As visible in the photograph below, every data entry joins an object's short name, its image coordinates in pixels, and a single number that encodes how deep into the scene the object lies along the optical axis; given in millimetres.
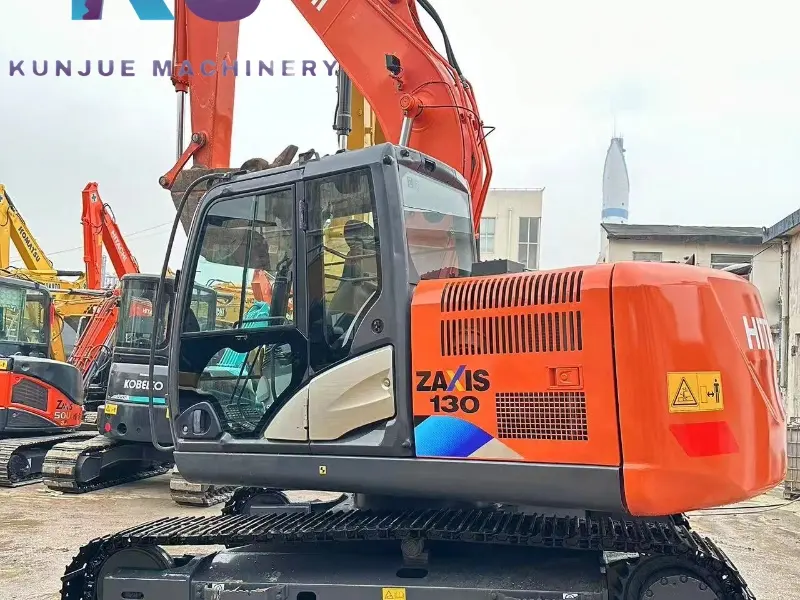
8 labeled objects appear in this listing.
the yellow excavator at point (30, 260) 16141
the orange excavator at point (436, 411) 3455
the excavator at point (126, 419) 9447
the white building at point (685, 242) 24094
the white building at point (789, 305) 14688
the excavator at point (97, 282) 16000
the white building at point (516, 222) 36531
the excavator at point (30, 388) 10906
